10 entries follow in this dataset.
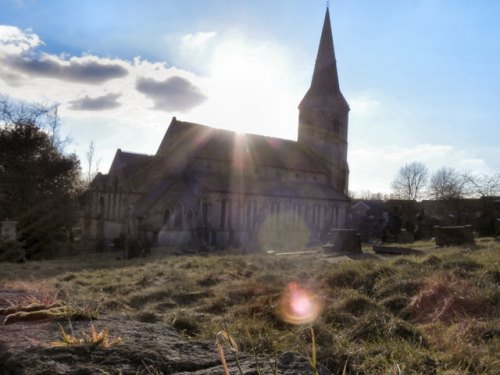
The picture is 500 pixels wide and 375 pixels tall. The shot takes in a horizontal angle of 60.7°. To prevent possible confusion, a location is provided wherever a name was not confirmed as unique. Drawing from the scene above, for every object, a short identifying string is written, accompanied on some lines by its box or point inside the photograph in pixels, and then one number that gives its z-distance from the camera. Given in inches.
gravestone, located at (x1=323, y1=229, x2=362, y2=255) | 719.7
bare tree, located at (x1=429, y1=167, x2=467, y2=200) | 1820.9
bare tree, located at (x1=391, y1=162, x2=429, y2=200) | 2945.4
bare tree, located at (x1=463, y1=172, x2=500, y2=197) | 1801.2
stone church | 1202.0
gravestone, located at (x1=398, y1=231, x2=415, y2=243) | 1064.6
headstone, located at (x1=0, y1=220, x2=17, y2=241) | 721.6
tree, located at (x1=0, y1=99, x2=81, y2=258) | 868.6
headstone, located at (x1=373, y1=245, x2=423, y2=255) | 636.9
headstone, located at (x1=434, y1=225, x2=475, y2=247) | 708.7
